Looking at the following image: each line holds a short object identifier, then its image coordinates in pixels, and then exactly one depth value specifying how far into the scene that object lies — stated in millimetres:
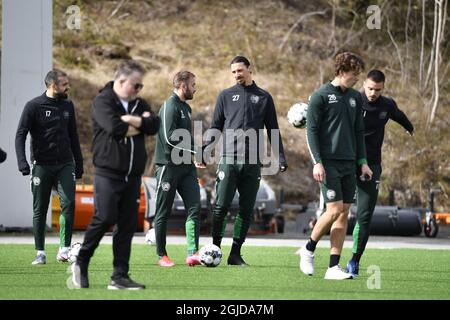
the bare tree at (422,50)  35438
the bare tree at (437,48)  33750
